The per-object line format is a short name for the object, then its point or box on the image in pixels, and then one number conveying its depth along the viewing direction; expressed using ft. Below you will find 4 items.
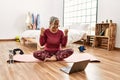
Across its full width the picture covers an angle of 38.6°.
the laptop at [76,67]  6.56
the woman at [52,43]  8.77
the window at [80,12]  18.01
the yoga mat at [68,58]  8.86
